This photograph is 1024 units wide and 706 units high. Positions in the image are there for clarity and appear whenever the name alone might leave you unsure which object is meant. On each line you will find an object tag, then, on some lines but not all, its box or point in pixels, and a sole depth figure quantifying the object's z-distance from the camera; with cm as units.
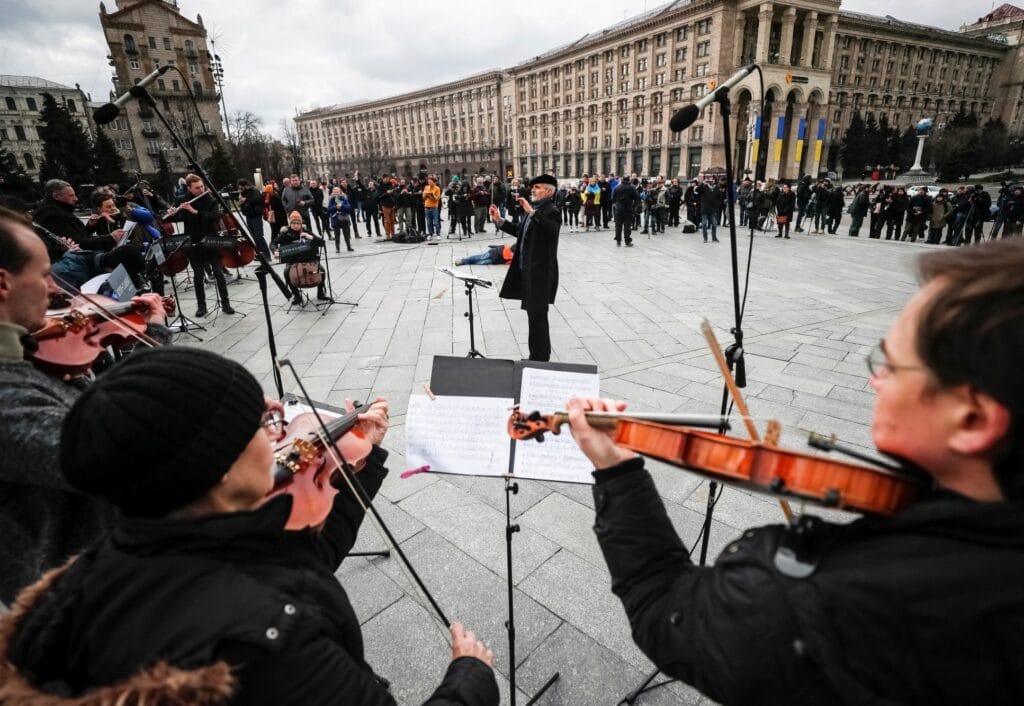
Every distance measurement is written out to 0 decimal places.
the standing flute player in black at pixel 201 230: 707
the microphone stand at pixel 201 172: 252
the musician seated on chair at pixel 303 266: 717
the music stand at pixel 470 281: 445
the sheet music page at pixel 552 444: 183
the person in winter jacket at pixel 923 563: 64
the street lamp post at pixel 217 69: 1055
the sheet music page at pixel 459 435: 181
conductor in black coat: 495
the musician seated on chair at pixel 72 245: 578
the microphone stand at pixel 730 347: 191
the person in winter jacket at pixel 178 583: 75
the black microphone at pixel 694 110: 215
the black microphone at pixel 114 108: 254
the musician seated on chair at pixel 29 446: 139
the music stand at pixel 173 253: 668
